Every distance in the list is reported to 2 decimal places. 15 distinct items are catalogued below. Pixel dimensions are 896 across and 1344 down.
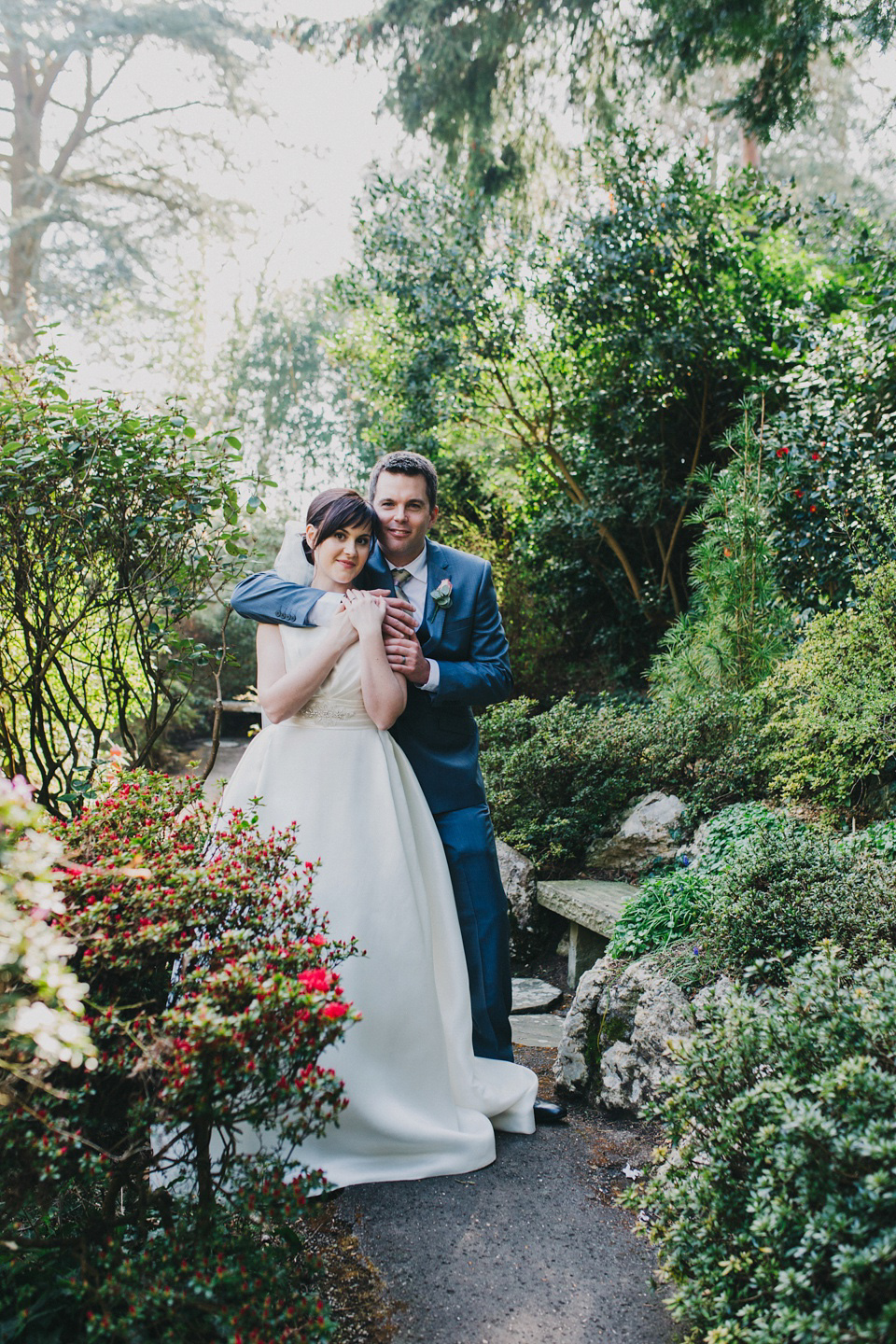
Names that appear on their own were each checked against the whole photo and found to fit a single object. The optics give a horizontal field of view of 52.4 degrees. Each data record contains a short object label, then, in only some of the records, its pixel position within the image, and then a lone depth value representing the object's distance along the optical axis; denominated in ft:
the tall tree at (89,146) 46.60
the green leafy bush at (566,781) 17.87
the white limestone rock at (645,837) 15.78
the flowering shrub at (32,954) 4.51
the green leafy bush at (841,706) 13.10
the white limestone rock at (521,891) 17.22
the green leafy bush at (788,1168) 5.04
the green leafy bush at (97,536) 11.86
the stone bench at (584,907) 14.14
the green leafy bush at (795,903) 9.16
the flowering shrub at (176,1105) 5.33
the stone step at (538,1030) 13.56
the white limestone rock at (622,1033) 9.85
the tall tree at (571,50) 20.11
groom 10.55
